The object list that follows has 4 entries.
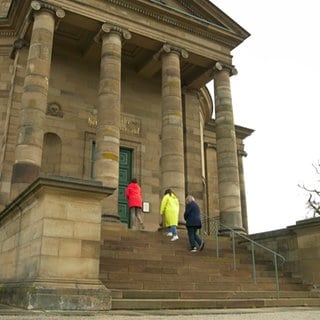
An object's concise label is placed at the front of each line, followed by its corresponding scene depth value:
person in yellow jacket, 13.09
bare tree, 30.29
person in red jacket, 14.10
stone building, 14.52
